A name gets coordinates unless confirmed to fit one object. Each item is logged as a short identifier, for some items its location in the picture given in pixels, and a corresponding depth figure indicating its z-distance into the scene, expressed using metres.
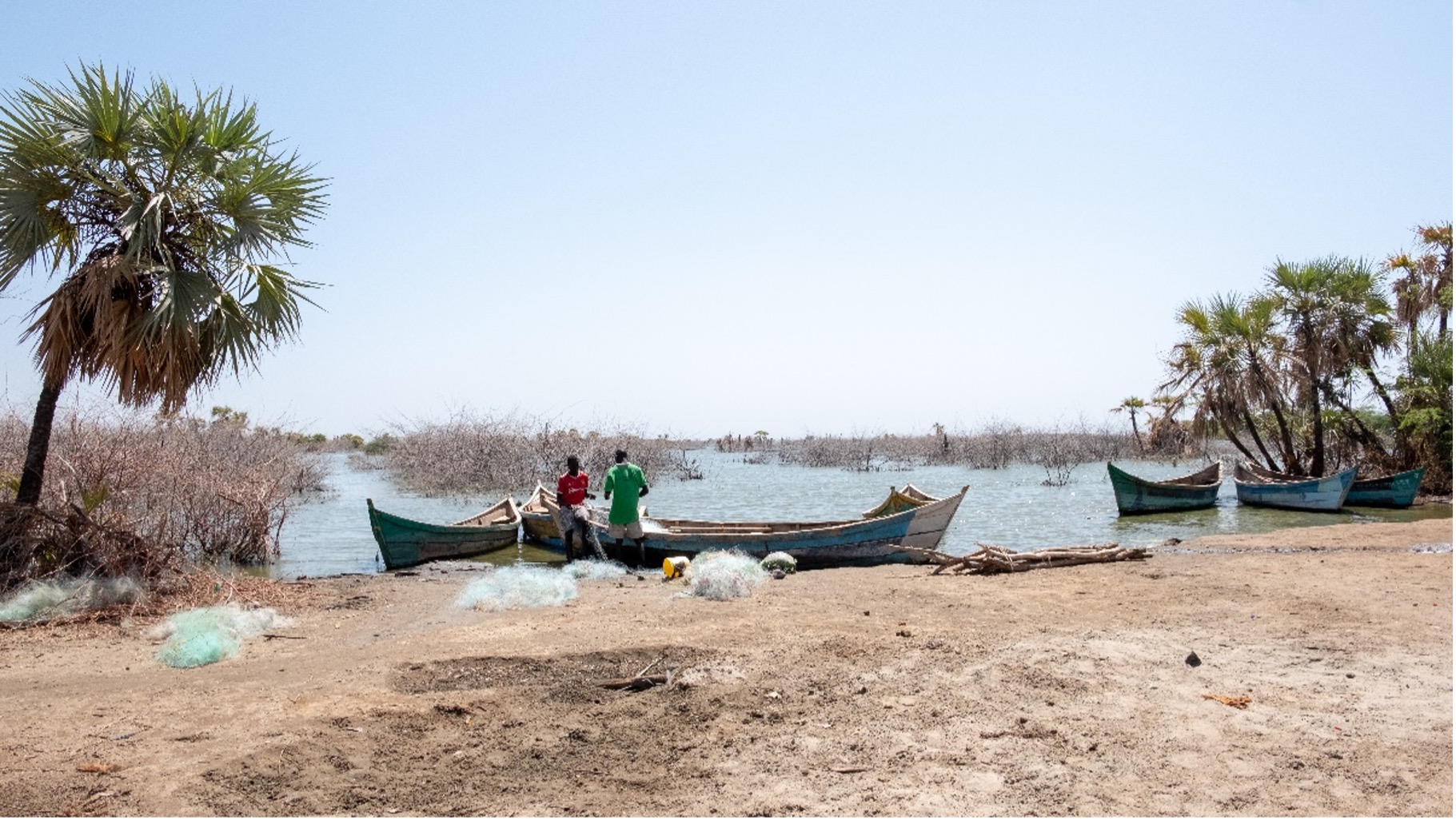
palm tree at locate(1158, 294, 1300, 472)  21.97
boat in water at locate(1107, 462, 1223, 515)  21.56
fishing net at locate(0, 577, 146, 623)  8.06
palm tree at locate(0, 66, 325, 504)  8.58
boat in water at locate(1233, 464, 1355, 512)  19.88
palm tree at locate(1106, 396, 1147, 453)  42.00
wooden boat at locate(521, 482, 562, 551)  15.67
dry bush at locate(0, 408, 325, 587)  8.78
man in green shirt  12.42
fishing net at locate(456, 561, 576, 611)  9.17
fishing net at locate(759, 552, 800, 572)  12.11
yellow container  11.50
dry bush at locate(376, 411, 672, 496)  30.12
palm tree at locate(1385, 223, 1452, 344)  22.44
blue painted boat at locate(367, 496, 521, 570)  14.20
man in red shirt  13.05
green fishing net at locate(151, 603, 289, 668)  6.82
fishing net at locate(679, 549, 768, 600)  9.34
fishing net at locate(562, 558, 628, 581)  11.90
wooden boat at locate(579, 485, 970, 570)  12.77
